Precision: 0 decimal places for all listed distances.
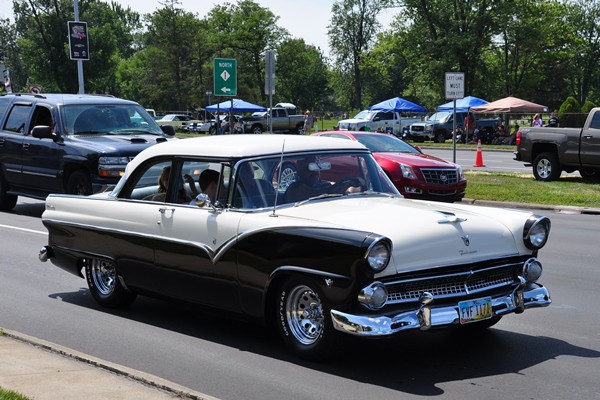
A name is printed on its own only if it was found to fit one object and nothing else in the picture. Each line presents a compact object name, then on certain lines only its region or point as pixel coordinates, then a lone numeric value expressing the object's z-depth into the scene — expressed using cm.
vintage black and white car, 623
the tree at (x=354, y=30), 10000
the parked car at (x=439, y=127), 5284
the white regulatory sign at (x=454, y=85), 2373
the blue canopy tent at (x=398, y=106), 5309
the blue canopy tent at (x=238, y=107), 5612
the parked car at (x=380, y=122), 5362
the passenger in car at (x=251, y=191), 721
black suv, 1505
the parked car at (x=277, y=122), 6206
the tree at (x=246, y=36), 8881
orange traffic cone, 3003
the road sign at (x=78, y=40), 3400
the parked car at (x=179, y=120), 6762
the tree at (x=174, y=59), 8388
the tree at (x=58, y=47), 7850
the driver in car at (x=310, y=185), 736
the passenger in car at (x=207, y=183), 757
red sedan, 1712
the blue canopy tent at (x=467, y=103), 5060
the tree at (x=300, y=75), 9944
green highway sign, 2275
